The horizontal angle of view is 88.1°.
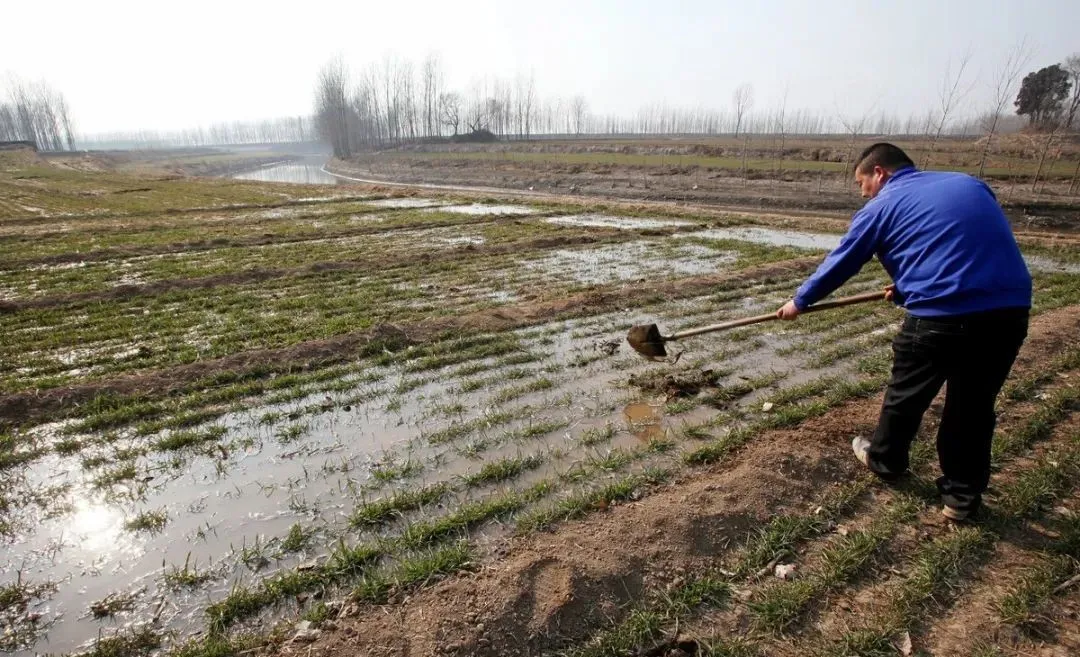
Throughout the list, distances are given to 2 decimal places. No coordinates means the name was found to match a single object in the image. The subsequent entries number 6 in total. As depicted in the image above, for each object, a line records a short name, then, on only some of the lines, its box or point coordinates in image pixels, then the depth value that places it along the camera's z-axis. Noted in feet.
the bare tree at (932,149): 96.64
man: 11.12
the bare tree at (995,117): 86.06
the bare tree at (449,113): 314.35
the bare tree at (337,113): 293.02
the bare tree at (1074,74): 99.96
